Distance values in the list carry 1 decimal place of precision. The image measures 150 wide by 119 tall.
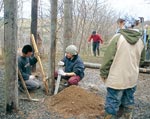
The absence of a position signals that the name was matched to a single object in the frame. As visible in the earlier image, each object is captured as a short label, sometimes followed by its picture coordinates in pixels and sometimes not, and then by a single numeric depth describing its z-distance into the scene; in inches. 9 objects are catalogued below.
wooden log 330.7
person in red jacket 647.1
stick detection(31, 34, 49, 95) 228.7
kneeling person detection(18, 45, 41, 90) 224.1
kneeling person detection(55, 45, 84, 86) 239.5
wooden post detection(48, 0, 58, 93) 224.2
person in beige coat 149.7
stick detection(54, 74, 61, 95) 233.0
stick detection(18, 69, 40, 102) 209.7
